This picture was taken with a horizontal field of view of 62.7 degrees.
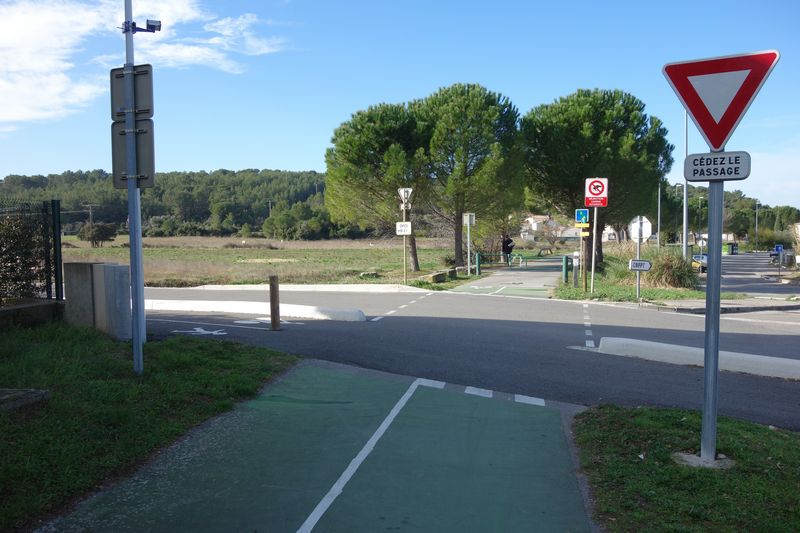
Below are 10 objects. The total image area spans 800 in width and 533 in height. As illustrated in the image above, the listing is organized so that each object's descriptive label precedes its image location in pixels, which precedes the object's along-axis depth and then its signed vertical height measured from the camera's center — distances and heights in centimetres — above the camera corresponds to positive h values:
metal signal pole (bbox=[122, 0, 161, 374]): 738 +53
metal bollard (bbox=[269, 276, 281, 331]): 1194 -128
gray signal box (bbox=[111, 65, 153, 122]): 742 +167
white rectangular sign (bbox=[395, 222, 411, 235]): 2294 +31
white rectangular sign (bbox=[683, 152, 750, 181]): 472 +51
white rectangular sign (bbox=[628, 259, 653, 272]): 1786 -80
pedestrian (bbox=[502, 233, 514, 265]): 4038 -73
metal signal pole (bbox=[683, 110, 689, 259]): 2822 +122
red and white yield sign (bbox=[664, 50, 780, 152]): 470 +109
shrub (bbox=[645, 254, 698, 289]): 2319 -134
